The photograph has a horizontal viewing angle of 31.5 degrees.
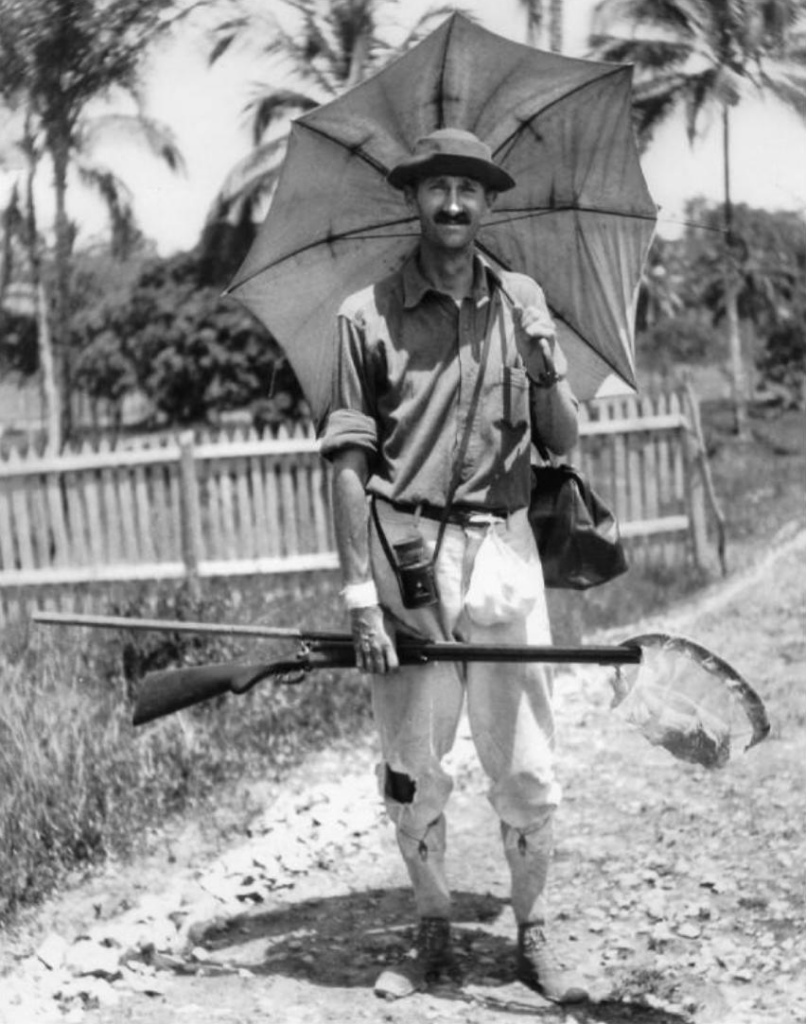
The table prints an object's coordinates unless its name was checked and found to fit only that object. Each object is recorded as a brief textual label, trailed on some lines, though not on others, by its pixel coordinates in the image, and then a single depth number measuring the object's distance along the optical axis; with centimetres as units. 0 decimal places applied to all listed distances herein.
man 372
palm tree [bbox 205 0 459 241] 2131
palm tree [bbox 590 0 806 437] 1652
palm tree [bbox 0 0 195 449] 2042
